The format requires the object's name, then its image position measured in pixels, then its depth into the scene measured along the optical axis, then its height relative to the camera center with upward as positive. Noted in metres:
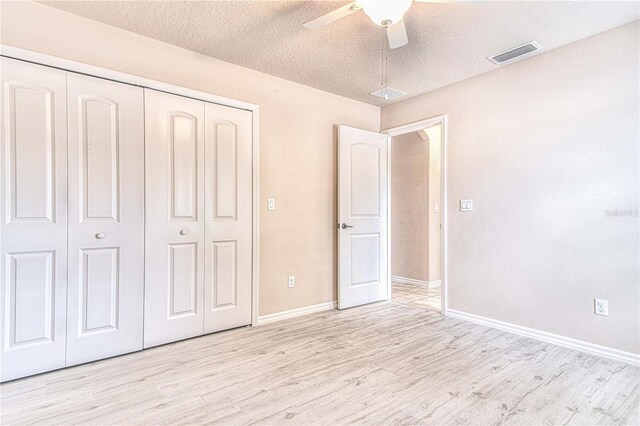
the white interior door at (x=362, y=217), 3.71 -0.02
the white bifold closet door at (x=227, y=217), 2.87 -0.01
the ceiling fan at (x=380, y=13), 1.68 +1.07
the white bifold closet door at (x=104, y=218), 2.27 -0.01
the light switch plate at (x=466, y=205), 3.28 +0.09
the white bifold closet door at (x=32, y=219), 2.05 -0.01
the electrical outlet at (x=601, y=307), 2.44 -0.69
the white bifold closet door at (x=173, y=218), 2.57 -0.01
